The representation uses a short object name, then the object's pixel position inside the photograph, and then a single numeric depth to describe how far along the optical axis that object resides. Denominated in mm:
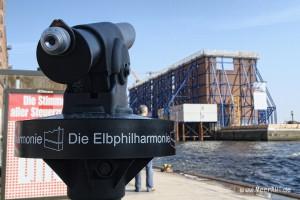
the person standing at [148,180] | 8828
